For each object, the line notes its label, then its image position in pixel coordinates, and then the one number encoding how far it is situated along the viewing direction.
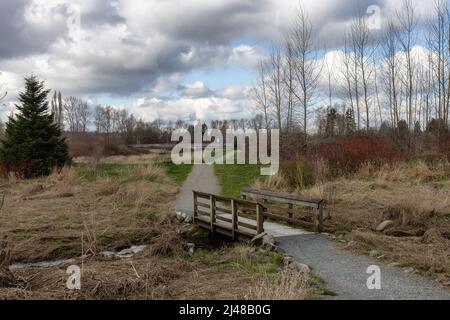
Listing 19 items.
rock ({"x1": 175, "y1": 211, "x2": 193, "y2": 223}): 12.94
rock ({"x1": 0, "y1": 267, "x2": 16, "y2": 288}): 6.35
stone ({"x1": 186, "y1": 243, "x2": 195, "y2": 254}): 9.86
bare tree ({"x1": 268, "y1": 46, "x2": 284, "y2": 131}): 31.67
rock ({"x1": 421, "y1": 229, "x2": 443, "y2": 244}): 8.05
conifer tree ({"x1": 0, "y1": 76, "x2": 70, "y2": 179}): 25.31
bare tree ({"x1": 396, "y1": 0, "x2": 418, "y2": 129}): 28.86
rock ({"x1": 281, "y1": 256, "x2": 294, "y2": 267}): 7.25
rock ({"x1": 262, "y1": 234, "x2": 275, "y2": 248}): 8.66
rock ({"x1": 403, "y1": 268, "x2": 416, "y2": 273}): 6.44
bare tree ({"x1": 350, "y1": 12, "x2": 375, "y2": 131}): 29.09
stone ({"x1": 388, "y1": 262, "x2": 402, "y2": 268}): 6.80
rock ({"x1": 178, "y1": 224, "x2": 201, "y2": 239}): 11.76
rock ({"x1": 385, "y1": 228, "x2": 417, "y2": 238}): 8.95
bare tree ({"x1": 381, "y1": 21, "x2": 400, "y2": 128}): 29.36
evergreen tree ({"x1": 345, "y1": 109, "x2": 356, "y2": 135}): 30.41
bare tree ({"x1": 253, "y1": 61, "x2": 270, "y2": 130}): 36.42
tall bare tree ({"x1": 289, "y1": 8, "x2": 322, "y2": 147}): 24.98
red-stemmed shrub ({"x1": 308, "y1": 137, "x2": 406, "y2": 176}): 18.19
